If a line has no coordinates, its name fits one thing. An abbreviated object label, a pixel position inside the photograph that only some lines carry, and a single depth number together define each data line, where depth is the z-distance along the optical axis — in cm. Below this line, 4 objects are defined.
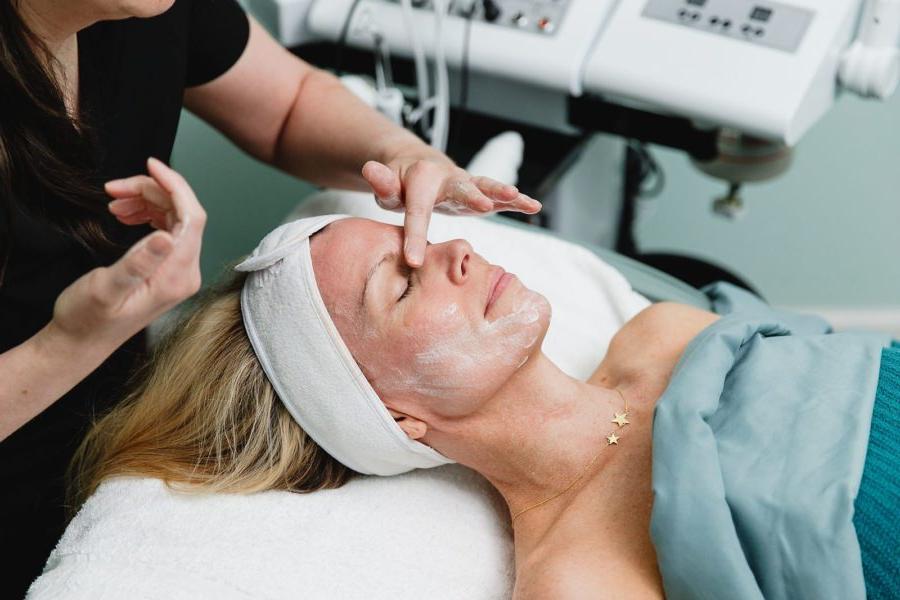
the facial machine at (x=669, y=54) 156
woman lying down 111
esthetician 85
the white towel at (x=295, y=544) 117
